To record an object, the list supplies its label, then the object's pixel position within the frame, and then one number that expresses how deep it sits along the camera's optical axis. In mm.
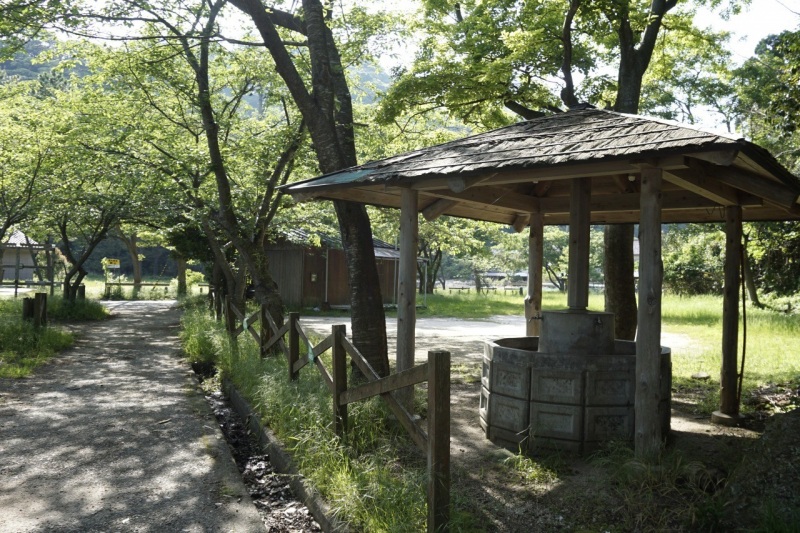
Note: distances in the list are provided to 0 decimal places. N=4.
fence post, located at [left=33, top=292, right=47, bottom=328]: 14000
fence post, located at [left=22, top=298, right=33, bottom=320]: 14397
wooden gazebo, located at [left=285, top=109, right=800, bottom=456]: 5352
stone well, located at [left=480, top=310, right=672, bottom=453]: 6062
